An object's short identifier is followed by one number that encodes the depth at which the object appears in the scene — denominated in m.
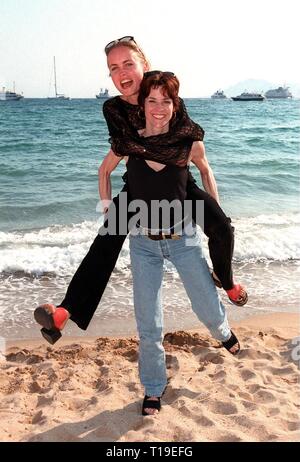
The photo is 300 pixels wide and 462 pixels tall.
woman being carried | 3.09
